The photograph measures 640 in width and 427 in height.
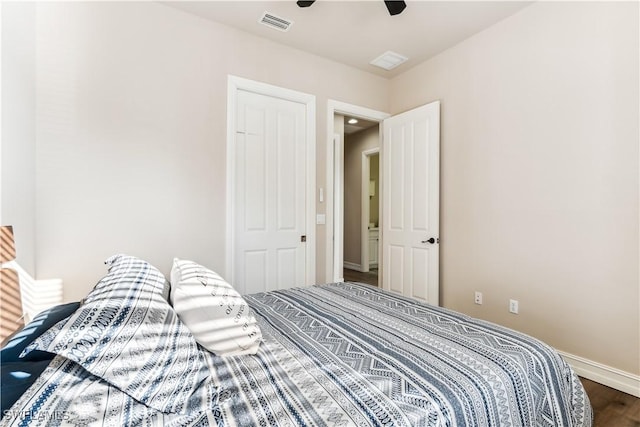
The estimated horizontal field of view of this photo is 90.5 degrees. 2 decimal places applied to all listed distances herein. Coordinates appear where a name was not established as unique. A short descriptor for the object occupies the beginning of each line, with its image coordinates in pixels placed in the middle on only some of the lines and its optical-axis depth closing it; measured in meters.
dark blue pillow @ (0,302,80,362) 1.00
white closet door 2.98
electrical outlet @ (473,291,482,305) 2.97
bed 0.76
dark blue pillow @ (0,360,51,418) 0.78
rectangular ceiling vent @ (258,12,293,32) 2.74
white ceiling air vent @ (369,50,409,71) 3.39
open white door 3.28
